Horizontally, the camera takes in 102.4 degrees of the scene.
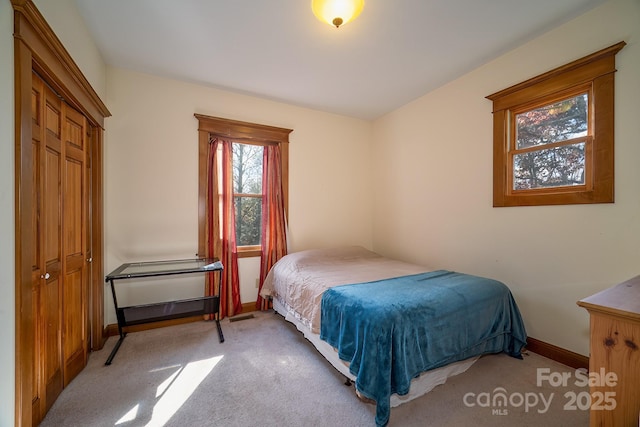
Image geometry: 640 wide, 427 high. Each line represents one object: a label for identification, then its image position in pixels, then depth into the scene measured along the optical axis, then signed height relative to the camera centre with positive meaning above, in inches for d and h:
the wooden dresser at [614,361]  34.2 -20.9
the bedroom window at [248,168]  126.1 +22.8
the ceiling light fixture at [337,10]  63.1 +50.6
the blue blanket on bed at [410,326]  62.3 -32.4
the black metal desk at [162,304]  94.9 -37.7
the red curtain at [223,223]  123.9 -6.0
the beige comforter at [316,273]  91.7 -25.5
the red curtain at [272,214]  135.7 -1.7
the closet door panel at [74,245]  75.1 -10.7
